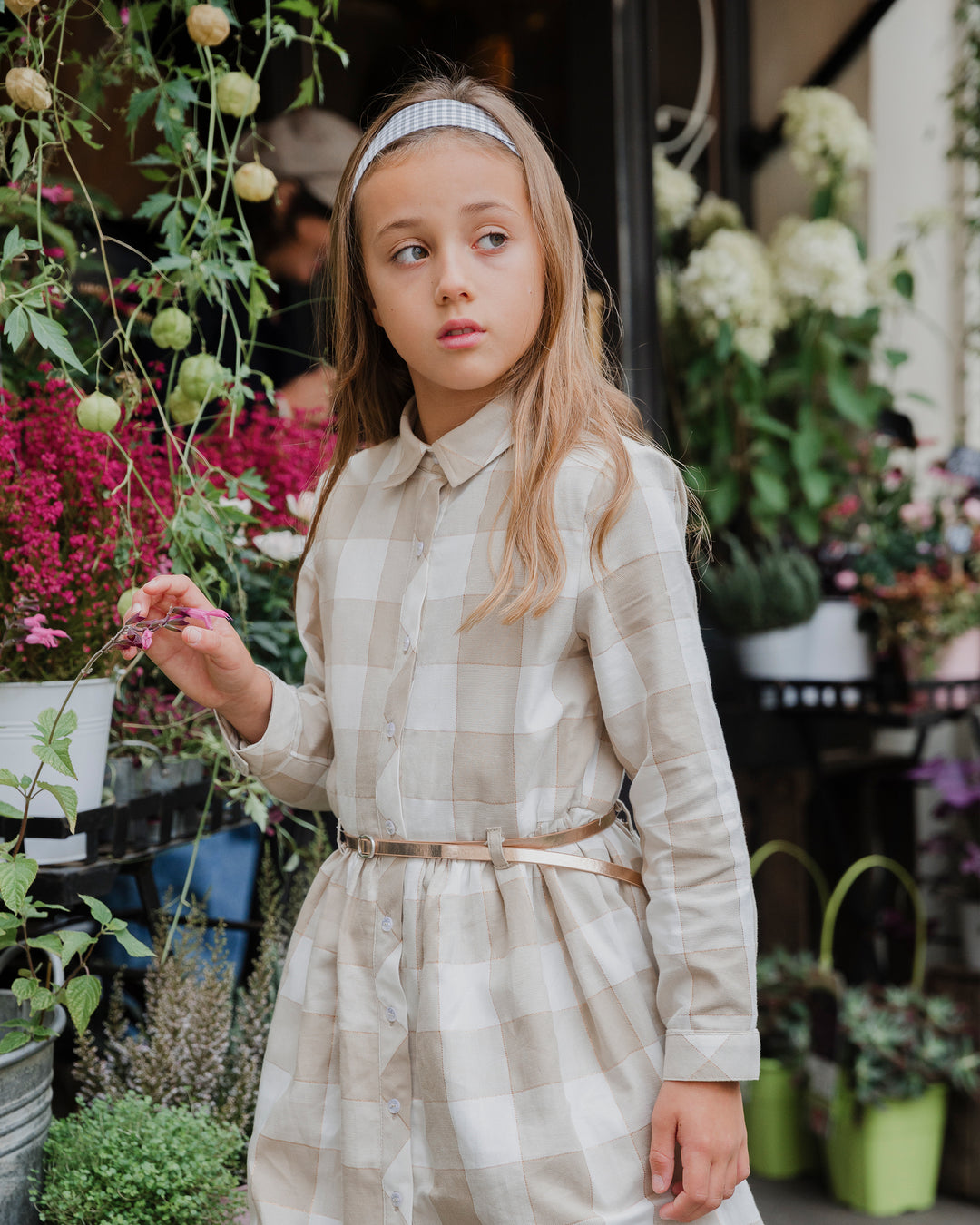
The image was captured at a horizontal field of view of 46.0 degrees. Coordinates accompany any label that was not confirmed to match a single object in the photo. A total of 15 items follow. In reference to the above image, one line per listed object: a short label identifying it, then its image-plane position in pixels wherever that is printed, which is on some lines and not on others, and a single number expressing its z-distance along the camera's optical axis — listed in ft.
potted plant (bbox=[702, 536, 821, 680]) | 8.27
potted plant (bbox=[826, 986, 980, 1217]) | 7.40
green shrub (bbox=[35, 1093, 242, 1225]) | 3.66
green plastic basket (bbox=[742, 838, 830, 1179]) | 7.89
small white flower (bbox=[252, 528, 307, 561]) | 4.87
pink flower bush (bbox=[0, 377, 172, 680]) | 3.92
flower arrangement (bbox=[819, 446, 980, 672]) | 8.20
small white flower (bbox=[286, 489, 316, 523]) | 4.70
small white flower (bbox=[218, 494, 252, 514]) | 4.40
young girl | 3.02
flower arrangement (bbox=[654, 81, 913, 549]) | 9.05
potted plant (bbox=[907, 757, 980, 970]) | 8.19
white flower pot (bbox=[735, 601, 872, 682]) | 8.41
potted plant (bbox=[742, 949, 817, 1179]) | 7.84
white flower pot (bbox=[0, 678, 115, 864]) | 3.98
